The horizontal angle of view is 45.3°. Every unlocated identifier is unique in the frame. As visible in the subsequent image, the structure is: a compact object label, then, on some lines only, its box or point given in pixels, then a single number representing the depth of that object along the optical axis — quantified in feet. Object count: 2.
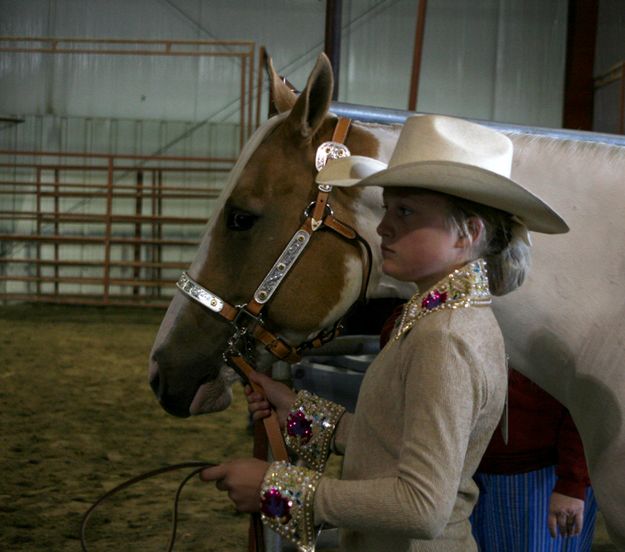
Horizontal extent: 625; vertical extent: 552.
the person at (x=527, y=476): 6.07
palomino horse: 4.72
